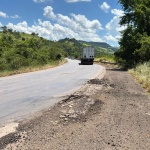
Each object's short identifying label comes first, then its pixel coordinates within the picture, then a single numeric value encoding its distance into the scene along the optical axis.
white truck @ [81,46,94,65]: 58.22
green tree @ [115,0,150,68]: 39.69
